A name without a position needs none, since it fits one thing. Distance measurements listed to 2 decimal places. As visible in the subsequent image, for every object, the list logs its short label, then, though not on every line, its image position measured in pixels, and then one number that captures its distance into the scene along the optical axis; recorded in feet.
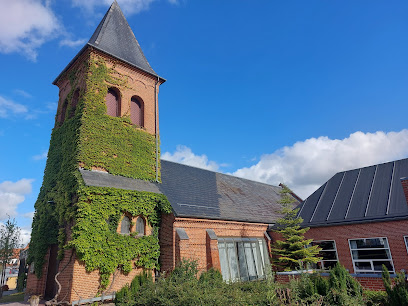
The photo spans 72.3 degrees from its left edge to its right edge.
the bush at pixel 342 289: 27.12
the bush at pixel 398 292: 25.37
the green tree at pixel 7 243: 81.71
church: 46.06
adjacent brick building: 51.52
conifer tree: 55.57
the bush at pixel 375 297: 29.45
